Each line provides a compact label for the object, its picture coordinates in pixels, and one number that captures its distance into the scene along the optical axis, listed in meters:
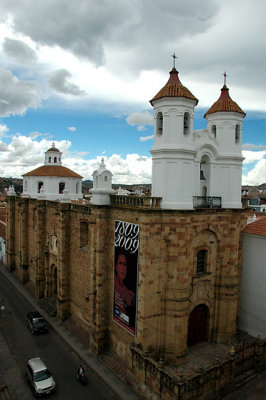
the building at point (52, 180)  34.91
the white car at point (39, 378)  18.20
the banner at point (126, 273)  18.95
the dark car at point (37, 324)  25.45
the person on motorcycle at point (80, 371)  19.37
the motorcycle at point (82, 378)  19.19
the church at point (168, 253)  18.17
